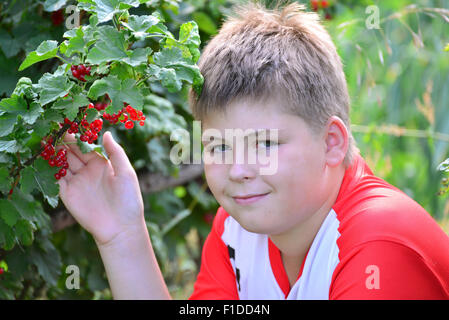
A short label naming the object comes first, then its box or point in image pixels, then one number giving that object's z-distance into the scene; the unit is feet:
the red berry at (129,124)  3.93
